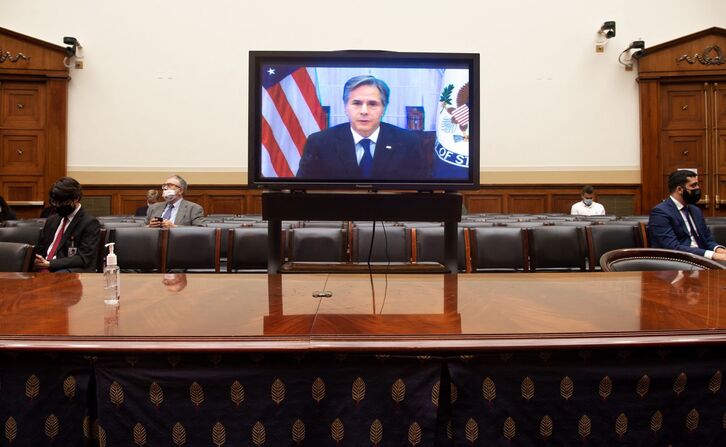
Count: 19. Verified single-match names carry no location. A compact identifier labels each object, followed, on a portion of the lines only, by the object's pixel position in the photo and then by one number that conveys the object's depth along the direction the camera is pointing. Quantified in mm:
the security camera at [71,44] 9141
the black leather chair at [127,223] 4492
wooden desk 1067
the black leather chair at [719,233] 4512
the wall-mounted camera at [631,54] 9359
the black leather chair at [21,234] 3633
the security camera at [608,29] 9273
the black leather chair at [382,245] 3857
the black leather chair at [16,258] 2299
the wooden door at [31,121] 9336
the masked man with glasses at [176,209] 5434
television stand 2021
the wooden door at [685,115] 9492
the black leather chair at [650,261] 2209
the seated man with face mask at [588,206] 8633
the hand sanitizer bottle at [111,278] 1439
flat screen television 1986
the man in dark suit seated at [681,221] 3867
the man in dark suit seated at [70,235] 3436
